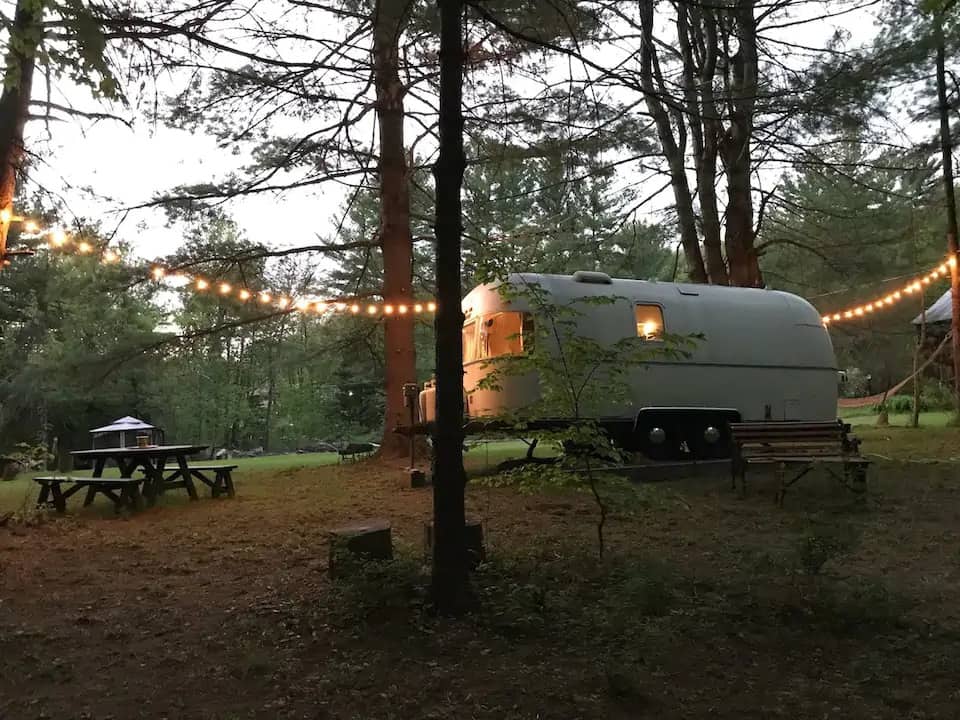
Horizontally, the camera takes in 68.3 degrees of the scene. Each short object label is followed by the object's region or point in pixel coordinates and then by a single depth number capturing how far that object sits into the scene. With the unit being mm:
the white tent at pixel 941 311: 19141
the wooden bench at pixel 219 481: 8711
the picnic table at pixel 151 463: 7934
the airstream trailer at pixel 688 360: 9281
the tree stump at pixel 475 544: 4402
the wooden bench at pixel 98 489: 7418
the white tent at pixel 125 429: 16438
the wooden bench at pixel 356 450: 14000
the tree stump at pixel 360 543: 4297
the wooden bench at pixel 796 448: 6840
